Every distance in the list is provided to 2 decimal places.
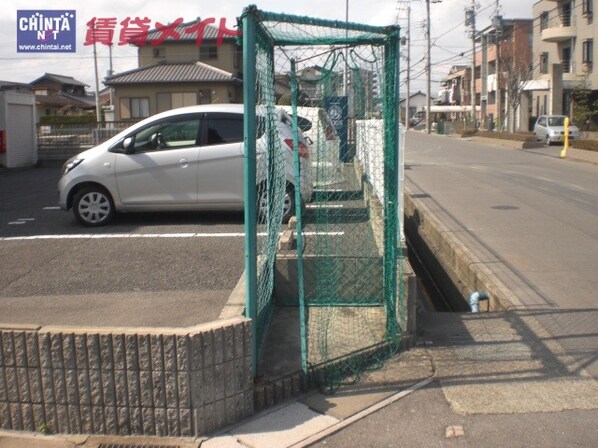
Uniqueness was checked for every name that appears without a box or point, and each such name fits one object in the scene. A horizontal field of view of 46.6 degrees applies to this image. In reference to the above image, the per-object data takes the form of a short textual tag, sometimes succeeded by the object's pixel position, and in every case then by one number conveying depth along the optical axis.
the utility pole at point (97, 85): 42.16
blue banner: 5.52
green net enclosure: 4.55
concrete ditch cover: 4.29
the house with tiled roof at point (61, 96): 56.81
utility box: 21.50
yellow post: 27.22
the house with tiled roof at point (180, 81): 38.62
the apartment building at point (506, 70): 50.28
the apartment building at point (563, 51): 43.56
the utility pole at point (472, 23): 56.33
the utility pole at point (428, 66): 59.06
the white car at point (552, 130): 36.44
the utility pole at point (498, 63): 50.42
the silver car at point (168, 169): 9.49
